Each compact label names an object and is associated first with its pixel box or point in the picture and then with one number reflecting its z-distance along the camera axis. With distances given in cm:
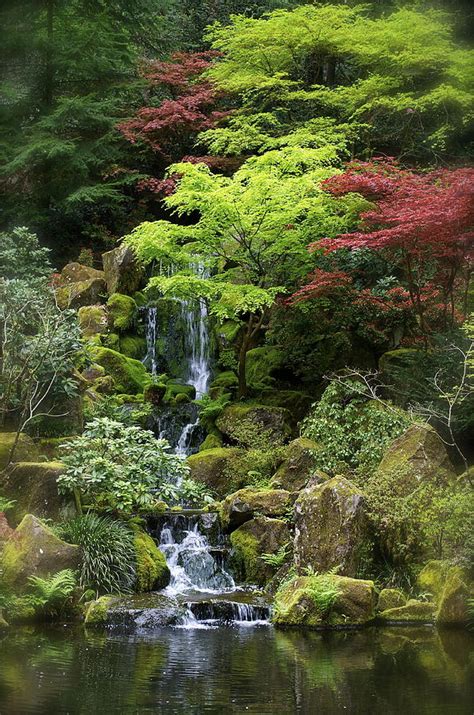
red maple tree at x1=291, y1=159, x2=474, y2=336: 1237
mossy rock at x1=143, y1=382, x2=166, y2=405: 1833
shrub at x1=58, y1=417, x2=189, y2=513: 1153
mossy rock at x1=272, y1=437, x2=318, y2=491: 1374
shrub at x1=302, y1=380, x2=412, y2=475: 1300
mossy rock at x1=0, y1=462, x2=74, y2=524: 1157
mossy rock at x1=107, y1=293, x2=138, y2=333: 2052
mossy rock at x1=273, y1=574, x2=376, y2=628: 970
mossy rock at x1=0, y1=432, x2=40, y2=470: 1246
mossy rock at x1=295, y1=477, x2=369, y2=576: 1063
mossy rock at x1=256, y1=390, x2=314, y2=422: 1694
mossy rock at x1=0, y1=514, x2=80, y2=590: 1005
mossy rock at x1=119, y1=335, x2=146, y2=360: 2064
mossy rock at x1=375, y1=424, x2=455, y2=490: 1139
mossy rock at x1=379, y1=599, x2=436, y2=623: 990
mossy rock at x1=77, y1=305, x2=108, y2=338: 2036
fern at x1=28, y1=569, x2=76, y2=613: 979
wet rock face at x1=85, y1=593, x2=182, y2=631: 979
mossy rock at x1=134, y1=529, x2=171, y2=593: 1119
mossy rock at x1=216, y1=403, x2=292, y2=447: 1550
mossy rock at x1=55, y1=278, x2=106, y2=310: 2131
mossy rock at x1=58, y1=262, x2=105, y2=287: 2198
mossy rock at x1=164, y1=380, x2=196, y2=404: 1825
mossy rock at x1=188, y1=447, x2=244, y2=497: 1492
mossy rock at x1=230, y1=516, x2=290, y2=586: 1203
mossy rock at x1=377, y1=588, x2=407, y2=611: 1020
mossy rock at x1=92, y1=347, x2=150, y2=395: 1900
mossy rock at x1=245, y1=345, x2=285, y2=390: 1808
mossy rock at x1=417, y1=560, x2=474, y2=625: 952
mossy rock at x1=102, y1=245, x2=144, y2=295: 2148
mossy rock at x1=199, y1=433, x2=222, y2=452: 1662
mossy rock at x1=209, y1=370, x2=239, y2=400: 1808
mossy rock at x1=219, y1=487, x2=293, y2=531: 1262
